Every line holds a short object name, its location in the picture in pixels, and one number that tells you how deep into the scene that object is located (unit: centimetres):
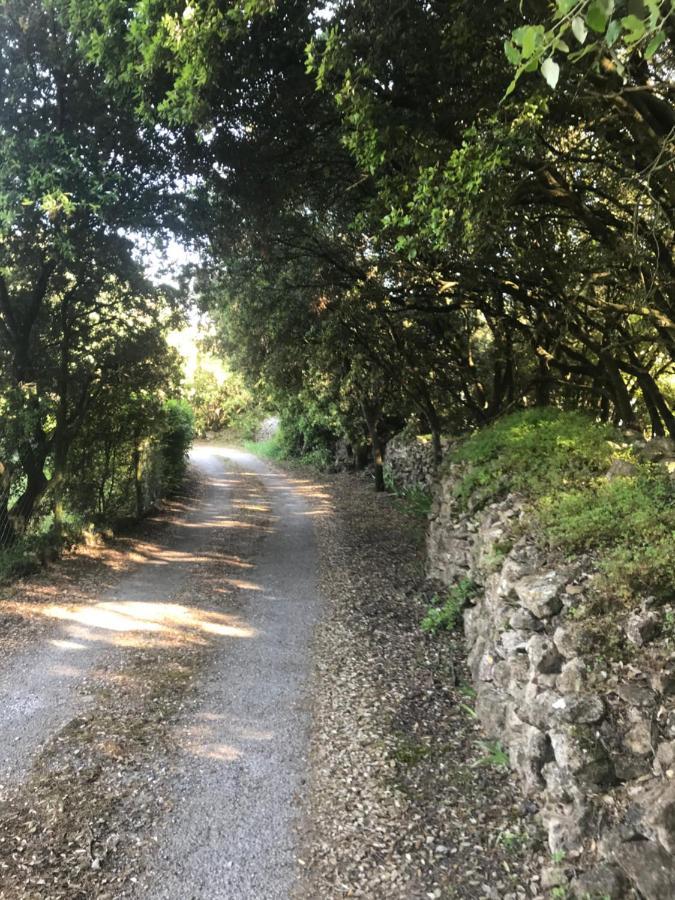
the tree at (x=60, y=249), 766
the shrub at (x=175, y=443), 1845
